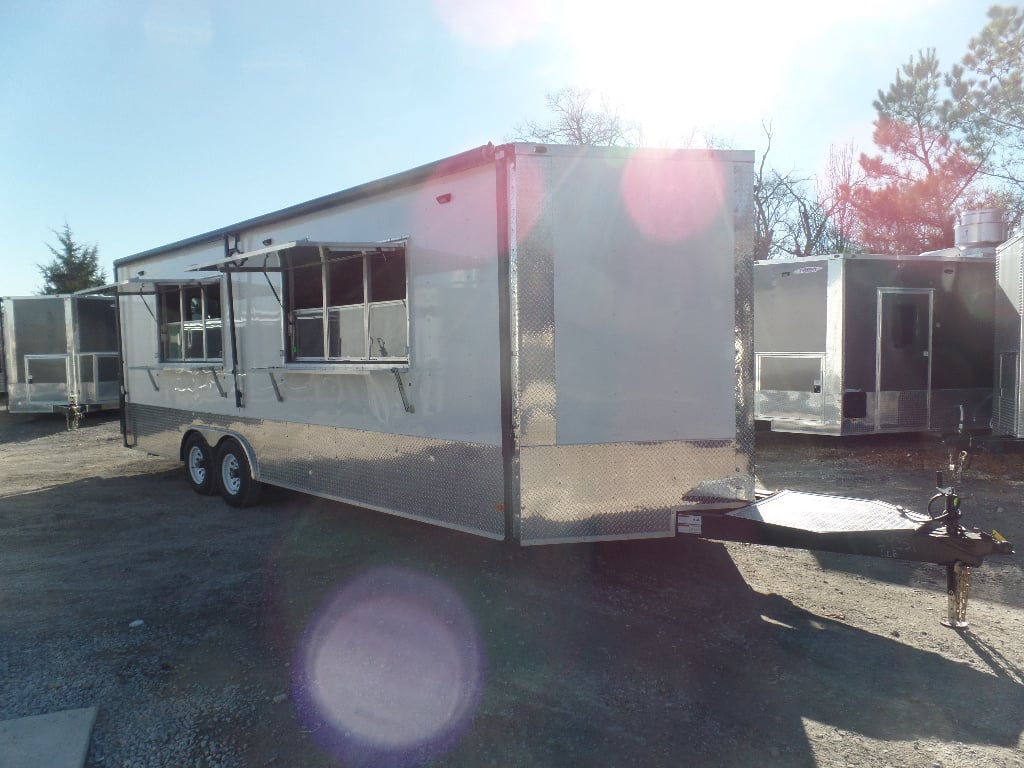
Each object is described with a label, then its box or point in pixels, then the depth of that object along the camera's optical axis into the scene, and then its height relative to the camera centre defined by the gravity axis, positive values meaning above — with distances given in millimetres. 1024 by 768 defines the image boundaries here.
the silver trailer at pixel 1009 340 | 7764 -44
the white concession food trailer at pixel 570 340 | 4355 +16
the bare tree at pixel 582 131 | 24891 +7081
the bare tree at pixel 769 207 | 25734 +4603
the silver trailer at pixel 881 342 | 8734 -46
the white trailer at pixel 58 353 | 14773 -67
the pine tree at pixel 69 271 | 26781 +2857
